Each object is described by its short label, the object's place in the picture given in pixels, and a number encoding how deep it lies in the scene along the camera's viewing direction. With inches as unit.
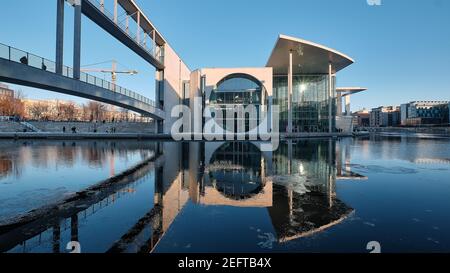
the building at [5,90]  3445.4
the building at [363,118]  7053.2
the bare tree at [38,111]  3072.3
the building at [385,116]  5894.7
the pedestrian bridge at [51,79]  567.8
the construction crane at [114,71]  3237.7
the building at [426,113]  4443.9
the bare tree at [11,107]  2460.6
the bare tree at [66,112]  3059.8
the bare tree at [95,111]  3144.9
